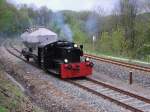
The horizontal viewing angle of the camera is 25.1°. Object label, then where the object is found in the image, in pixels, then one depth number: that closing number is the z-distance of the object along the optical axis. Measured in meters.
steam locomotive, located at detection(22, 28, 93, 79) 18.64
